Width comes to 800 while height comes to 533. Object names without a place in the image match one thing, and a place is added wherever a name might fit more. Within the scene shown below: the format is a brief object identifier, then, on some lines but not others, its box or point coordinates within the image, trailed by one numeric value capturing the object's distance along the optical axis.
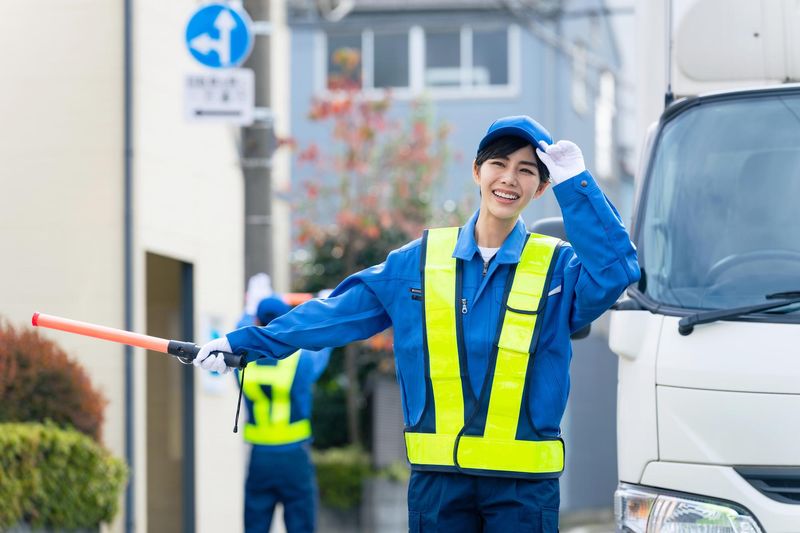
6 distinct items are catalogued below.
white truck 7.93
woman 7.43
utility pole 17.33
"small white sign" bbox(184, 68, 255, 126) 16.49
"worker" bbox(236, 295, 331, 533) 15.17
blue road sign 16.61
